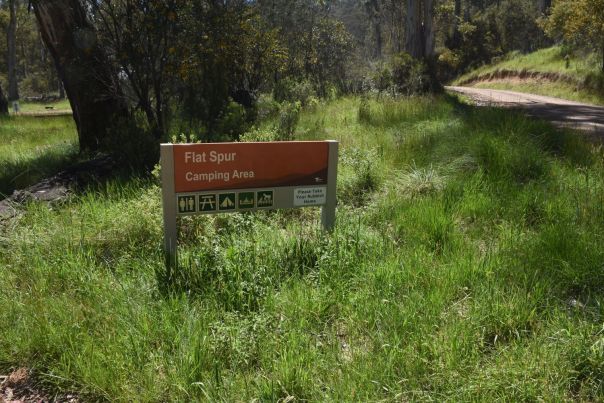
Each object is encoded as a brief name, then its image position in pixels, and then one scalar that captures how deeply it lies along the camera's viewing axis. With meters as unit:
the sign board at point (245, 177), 3.40
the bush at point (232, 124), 8.34
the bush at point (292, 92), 14.52
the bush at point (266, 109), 11.09
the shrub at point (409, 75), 13.41
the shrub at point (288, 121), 8.07
